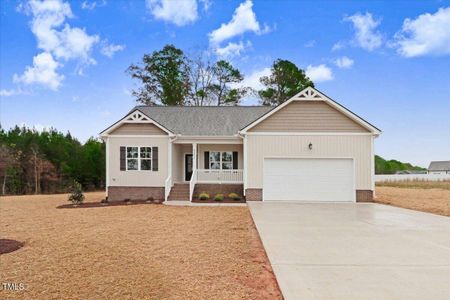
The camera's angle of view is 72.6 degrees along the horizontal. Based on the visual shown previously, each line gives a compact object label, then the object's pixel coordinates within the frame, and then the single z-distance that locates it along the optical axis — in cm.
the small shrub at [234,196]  1631
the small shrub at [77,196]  1570
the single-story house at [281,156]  1598
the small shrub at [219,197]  1600
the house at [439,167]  6769
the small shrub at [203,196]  1633
